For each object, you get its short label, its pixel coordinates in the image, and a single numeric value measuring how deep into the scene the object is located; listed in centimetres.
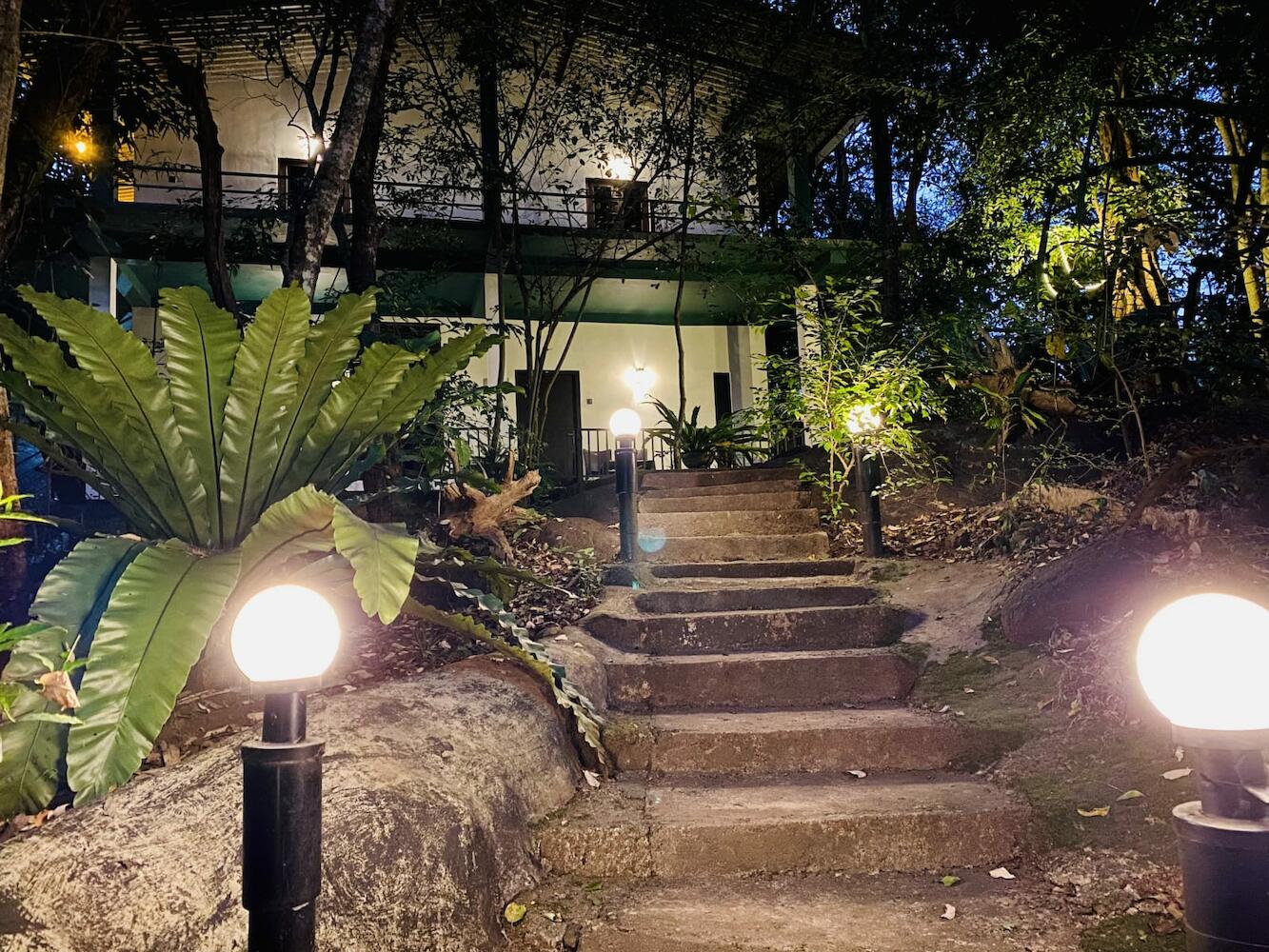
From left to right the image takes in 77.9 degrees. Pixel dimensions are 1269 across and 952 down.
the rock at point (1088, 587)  308
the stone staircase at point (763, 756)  248
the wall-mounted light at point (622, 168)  1182
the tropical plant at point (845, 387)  587
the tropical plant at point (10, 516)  140
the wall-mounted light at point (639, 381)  1309
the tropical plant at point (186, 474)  182
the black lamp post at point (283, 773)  139
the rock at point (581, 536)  594
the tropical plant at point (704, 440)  905
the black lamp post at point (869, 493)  552
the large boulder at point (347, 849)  166
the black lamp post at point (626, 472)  533
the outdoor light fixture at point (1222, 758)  110
